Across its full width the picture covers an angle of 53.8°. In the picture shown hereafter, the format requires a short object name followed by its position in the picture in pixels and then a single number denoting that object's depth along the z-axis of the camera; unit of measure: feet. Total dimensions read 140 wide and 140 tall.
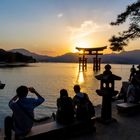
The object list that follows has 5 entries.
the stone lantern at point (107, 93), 15.37
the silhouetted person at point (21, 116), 10.84
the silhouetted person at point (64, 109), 12.42
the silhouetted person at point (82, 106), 13.13
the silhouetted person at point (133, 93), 18.36
